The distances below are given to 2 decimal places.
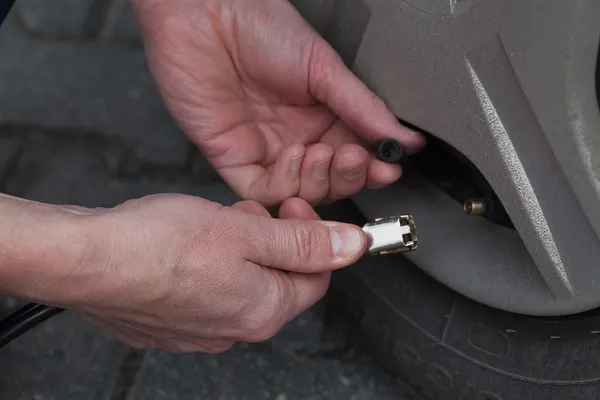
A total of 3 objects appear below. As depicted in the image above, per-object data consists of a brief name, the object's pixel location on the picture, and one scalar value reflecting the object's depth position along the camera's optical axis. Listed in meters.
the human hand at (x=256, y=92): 0.80
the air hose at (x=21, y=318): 0.79
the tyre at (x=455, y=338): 0.76
